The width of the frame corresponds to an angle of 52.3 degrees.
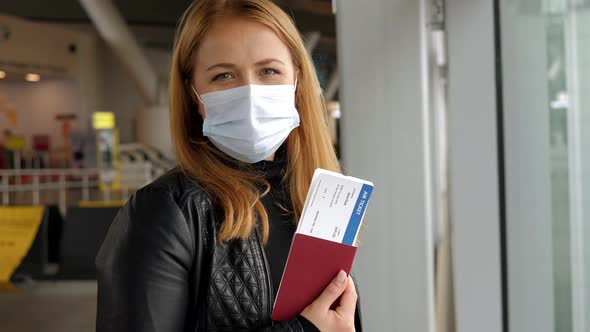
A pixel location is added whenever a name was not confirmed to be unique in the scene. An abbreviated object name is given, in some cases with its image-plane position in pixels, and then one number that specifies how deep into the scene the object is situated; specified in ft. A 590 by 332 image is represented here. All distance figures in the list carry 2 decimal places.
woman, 3.37
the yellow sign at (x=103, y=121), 51.29
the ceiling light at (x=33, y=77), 80.38
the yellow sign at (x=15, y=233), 14.51
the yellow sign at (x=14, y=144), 76.74
